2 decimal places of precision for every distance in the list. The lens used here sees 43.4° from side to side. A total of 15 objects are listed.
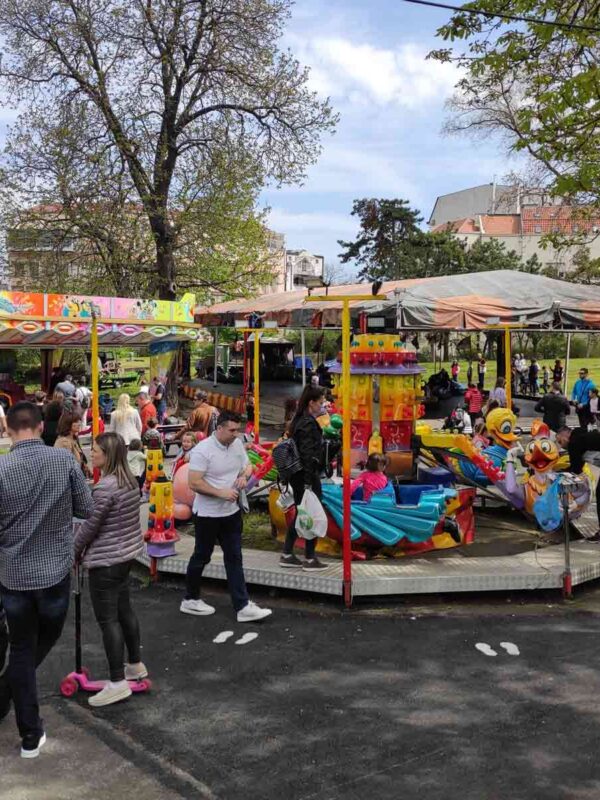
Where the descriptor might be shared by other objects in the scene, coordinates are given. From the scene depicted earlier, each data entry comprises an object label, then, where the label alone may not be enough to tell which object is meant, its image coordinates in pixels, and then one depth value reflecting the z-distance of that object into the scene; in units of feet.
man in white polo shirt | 18.24
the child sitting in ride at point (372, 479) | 23.65
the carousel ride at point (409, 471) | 22.93
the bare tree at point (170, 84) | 70.18
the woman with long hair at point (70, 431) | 23.65
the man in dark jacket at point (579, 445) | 24.67
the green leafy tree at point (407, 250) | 145.89
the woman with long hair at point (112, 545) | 14.37
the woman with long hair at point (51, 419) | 29.71
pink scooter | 15.12
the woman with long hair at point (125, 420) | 33.79
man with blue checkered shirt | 12.37
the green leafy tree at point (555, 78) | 31.50
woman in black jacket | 20.95
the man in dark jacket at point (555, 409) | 42.39
